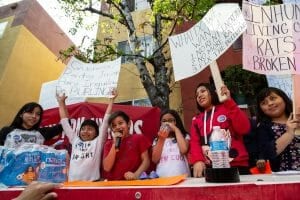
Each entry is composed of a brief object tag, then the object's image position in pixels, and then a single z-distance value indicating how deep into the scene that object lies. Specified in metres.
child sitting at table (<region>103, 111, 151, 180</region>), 1.93
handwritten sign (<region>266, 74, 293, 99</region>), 2.40
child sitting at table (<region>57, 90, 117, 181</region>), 2.17
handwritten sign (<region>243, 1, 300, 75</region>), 1.69
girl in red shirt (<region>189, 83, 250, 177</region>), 1.61
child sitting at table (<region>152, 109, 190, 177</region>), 2.06
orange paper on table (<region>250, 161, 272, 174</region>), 1.47
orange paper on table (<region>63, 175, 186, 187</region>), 1.02
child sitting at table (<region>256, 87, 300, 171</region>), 1.61
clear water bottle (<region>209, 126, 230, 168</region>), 1.03
